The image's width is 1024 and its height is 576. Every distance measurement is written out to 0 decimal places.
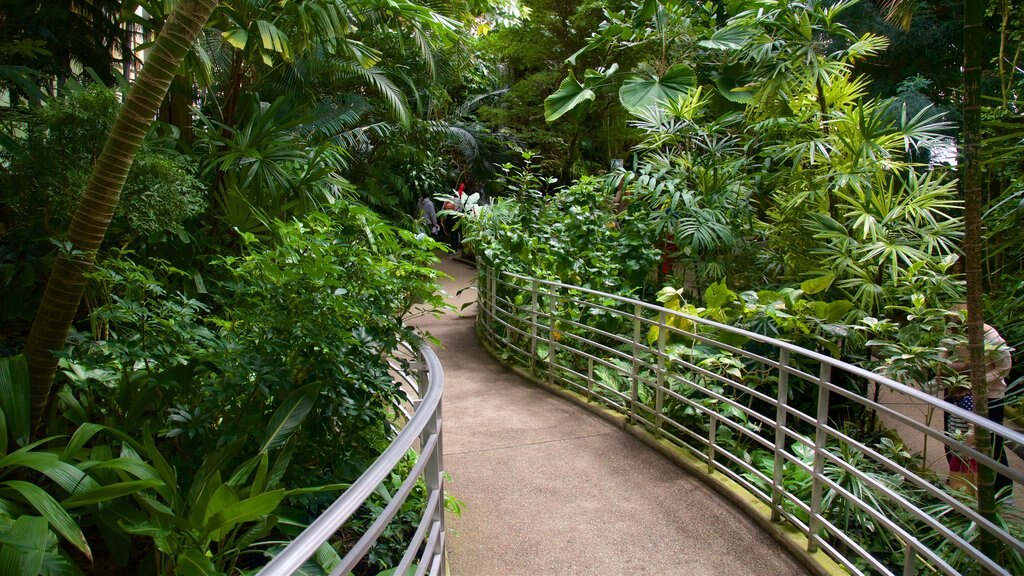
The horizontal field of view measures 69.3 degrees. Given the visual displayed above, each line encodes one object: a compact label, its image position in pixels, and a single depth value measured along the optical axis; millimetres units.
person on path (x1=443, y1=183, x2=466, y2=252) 15895
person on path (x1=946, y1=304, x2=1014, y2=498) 4012
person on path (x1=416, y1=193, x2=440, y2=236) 14330
